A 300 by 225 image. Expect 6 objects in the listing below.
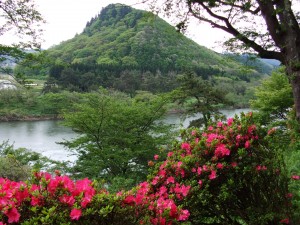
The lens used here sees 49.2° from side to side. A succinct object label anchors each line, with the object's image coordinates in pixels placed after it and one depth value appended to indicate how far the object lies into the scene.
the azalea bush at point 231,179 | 2.65
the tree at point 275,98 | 14.64
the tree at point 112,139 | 11.30
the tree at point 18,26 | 7.13
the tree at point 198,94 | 20.93
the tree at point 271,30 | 5.20
